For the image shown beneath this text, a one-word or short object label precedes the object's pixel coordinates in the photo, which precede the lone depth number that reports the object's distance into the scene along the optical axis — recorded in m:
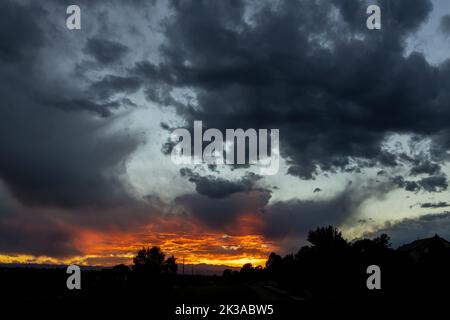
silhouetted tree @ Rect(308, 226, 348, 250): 37.04
